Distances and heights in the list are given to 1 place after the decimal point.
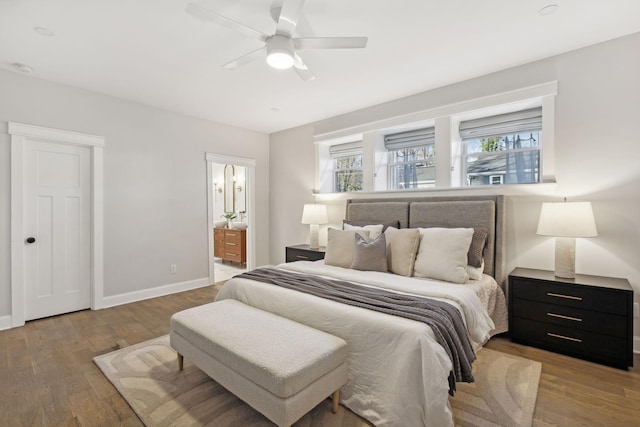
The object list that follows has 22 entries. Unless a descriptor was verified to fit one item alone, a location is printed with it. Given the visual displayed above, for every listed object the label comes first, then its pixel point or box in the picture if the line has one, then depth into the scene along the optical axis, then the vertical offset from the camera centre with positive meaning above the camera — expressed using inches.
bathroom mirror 297.0 +20.2
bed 63.0 -28.0
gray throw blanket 68.4 -24.6
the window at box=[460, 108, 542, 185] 122.6 +26.9
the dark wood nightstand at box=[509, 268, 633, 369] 89.5 -33.5
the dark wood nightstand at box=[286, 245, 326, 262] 163.3 -24.4
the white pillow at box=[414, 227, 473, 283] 103.1 -16.0
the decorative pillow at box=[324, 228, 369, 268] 125.4 -15.9
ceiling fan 72.2 +46.1
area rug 69.9 -48.6
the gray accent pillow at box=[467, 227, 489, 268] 112.3 -14.2
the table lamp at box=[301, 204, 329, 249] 175.9 -5.5
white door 130.9 -8.9
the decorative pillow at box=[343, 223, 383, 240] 132.6 -8.7
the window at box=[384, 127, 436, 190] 150.6 +27.1
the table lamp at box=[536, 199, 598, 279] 97.6 -5.4
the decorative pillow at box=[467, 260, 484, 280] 109.1 -22.5
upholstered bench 60.7 -33.1
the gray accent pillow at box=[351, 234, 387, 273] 115.1 -17.6
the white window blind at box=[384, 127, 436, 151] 149.8 +37.1
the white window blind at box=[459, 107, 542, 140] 121.6 +36.7
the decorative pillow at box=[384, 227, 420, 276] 112.1 -15.4
